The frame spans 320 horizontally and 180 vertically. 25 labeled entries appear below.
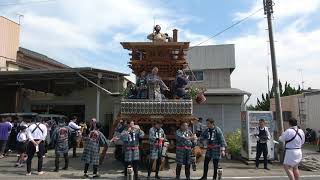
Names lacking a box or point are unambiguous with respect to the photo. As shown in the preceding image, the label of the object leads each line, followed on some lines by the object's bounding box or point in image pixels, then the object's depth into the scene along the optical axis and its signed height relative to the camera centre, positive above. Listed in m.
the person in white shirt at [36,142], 8.28 -1.02
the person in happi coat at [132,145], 7.73 -1.05
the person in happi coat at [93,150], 8.06 -1.25
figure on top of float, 9.97 +2.90
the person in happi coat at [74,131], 10.67 -0.87
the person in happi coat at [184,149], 7.81 -1.18
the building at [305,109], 16.89 +0.10
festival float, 8.88 +0.79
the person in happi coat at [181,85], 9.36 +0.90
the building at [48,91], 16.00 +1.27
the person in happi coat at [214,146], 7.80 -1.09
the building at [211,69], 15.90 +2.94
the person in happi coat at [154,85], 9.10 +0.89
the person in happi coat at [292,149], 6.46 -0.98
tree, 27.91 +1.63
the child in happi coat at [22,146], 9.17 -1.28
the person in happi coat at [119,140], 8.56 -1.00
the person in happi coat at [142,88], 9.24 +0.78
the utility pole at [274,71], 10.57 +1.60
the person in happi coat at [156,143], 7.93 -1.01
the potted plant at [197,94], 10.24 +0.62
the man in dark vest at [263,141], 9.53 -1.15
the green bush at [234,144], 11.06 -1.47
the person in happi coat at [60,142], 8.56 -1.06
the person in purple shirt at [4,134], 10.77 -1.00
